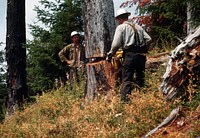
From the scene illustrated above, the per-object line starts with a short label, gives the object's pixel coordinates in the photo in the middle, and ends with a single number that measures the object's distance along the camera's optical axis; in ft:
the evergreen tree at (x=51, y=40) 42.16
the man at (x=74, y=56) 38.29
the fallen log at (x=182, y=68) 20.73
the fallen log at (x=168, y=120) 18.10
